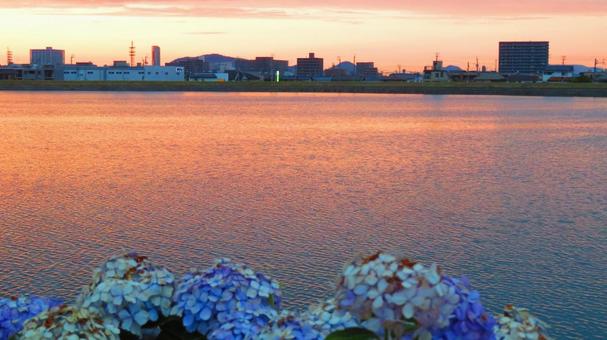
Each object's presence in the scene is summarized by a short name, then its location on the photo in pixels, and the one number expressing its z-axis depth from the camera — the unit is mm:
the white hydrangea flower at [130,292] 2992
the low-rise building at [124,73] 162875
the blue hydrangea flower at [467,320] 2197
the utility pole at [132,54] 187750
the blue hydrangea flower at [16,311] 3164
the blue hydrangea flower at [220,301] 3011
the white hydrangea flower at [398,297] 2037
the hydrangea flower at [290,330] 2652
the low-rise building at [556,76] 161488
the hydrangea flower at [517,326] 2770
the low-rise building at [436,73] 175525
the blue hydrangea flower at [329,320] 2723
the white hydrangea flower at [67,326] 2646
